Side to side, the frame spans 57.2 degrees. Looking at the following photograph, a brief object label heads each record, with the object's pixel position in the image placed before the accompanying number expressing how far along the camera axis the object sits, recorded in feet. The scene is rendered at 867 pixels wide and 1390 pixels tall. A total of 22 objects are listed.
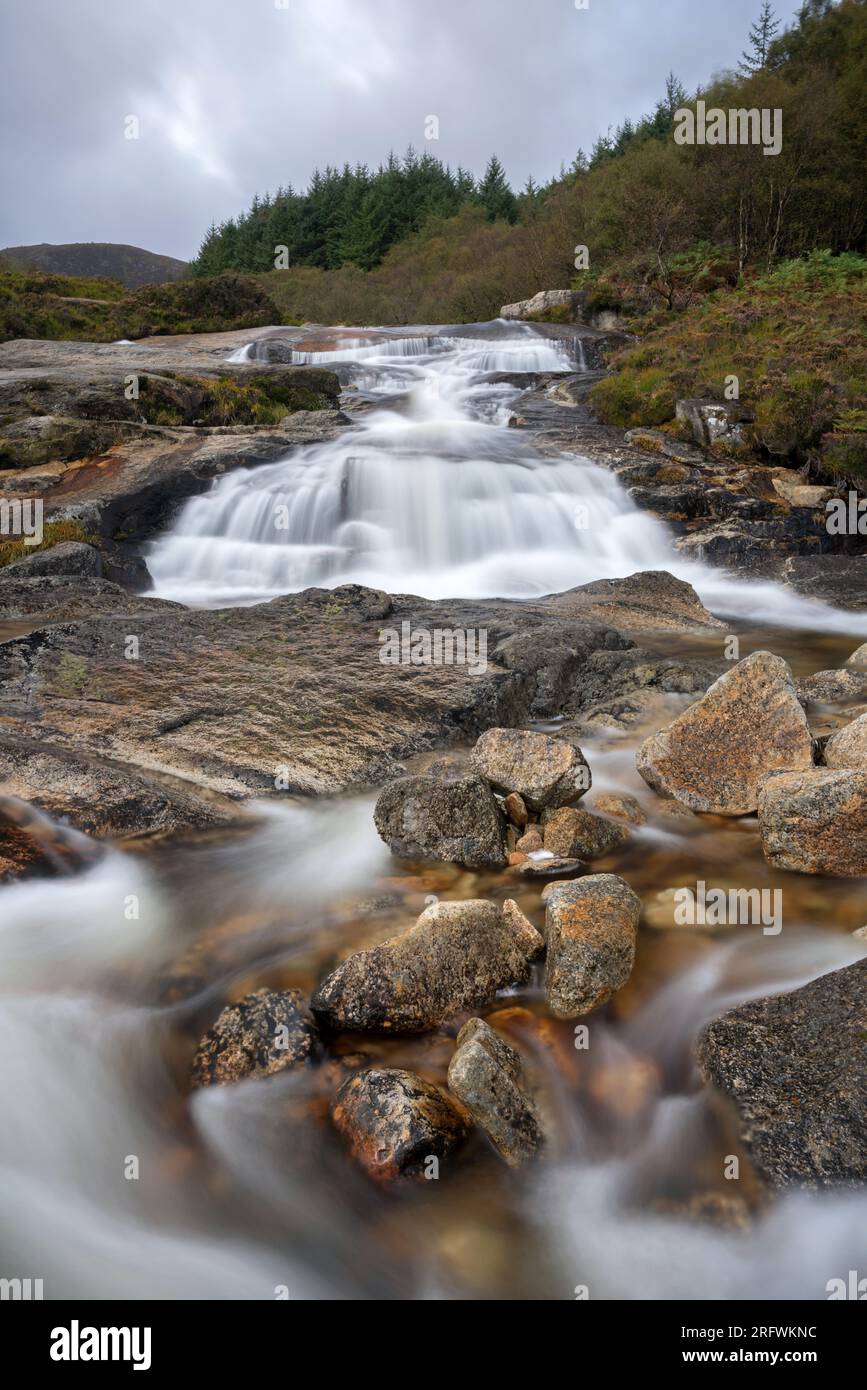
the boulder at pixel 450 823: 13.48
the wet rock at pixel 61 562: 28.78
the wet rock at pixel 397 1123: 8.38
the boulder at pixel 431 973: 9.97
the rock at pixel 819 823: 12.39
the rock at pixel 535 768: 14.28
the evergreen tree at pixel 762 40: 115.52
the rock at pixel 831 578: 32.94
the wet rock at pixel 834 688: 19.89
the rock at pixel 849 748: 13.82
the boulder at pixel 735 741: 14.76
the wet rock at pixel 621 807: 14.85
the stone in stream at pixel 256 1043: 9.59
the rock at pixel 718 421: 47.32
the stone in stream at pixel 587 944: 10.44
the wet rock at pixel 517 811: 14.39
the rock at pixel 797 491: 41.14
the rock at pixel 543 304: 91.86
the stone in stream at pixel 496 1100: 8.71
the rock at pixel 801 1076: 7.97
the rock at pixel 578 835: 13.65
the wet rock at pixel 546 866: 13.15
